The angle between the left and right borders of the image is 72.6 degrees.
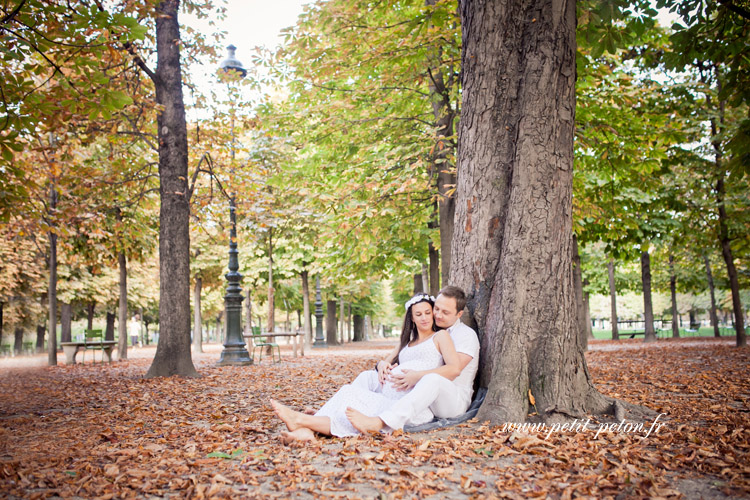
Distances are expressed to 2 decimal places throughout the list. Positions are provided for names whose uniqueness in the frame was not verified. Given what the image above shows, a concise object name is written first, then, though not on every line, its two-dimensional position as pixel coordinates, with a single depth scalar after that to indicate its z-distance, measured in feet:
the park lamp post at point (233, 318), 46.52
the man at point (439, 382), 13.98
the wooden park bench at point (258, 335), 48.99
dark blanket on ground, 14.57
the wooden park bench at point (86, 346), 54.49
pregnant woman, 14.29
